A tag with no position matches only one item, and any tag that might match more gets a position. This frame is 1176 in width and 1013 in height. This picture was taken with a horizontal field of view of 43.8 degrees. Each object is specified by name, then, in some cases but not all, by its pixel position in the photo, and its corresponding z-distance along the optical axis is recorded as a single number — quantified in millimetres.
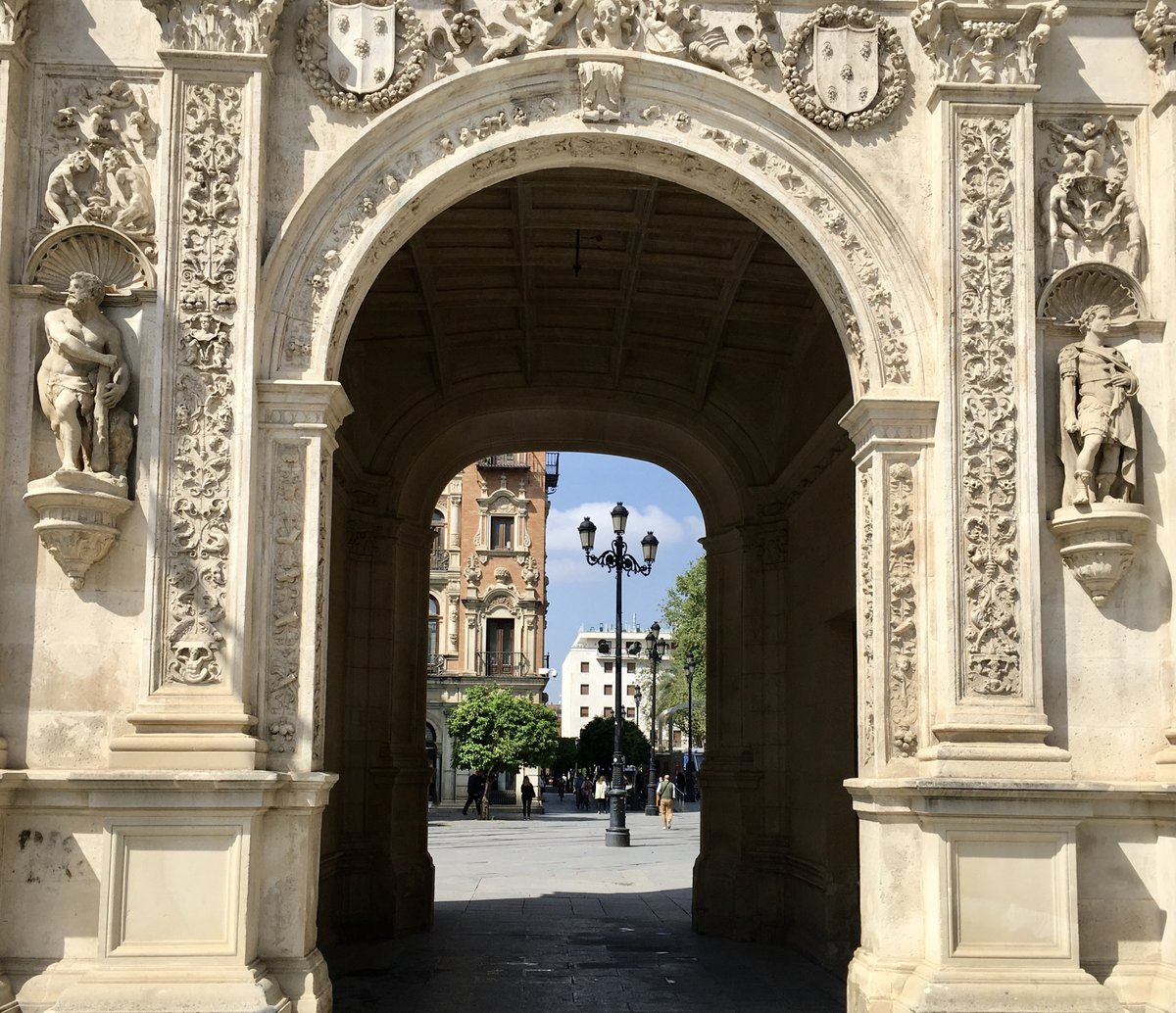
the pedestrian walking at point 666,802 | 42562
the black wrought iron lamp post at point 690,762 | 61562
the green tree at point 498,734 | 59594
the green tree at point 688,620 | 71581
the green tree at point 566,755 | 80938
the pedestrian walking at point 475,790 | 53912
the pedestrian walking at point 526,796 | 51125
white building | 143250
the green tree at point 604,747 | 76344
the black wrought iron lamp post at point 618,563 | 29828
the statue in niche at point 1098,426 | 10539
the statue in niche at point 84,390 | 10102
